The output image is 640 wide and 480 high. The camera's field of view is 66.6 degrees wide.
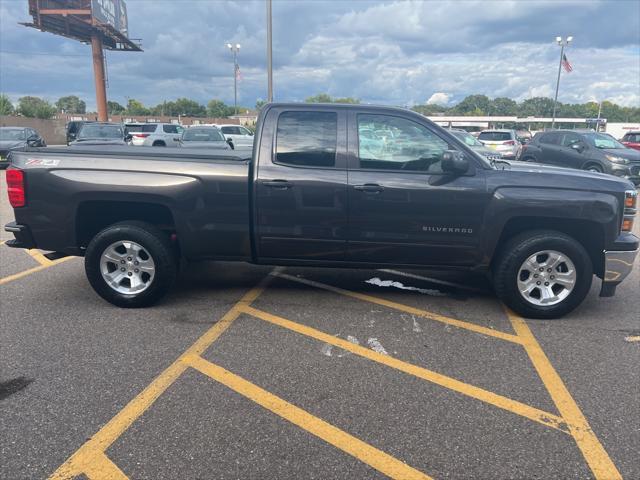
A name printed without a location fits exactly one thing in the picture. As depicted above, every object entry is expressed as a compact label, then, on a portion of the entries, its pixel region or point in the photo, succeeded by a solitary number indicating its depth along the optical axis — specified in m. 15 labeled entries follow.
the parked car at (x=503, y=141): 19.42
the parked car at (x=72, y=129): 26.77
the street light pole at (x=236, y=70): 34.77
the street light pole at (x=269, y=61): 19.02
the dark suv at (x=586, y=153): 13.47
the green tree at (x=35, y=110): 52.44
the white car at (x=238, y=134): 21.55
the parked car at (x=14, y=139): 17.65
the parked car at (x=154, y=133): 21.89
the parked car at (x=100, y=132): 17.69
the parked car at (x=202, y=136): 17.58
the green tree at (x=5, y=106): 48.22
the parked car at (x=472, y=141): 15.39
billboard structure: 38.66
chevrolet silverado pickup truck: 4.25
